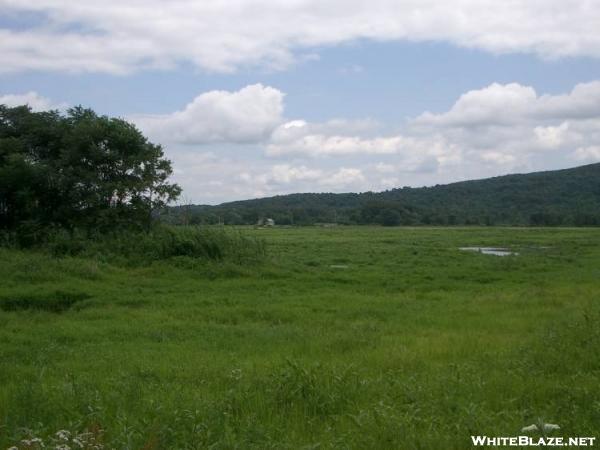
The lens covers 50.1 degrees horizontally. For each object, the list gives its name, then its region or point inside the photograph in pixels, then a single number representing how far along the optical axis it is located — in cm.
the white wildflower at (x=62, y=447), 486
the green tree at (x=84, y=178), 2158
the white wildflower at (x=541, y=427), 510
